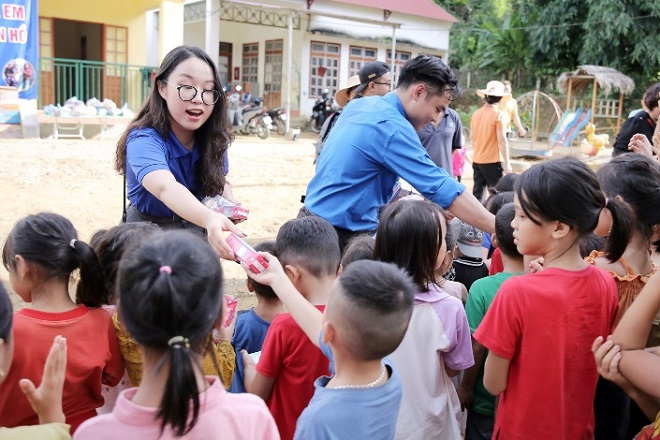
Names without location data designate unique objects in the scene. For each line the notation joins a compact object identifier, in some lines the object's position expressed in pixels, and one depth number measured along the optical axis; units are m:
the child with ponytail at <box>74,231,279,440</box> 1.29
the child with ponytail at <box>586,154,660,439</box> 2.29
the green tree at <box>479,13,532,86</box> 23.38
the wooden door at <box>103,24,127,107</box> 14.66
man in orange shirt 7.35
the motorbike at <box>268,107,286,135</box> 17.17
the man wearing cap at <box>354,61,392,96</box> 5.15
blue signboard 11.70
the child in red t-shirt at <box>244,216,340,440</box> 2.06
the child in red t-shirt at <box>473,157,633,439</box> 1.93
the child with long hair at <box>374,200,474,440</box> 2.10
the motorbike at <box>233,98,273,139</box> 16.08
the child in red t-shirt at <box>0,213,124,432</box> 1.85
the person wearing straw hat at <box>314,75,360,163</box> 5.46
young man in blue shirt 2.84
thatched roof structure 19.31
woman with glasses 2.47
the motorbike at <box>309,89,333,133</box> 18.42
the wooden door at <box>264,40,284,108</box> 19.55
